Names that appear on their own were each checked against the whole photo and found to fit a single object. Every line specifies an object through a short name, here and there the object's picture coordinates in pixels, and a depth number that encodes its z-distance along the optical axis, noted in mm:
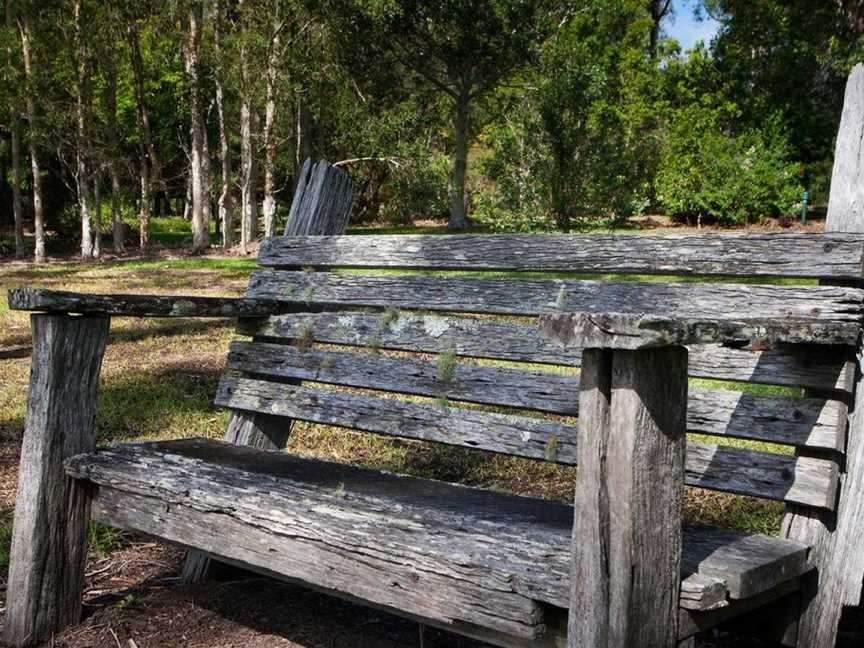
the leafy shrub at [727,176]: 28297
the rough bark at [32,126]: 21469
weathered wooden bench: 1958
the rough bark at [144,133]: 22266
